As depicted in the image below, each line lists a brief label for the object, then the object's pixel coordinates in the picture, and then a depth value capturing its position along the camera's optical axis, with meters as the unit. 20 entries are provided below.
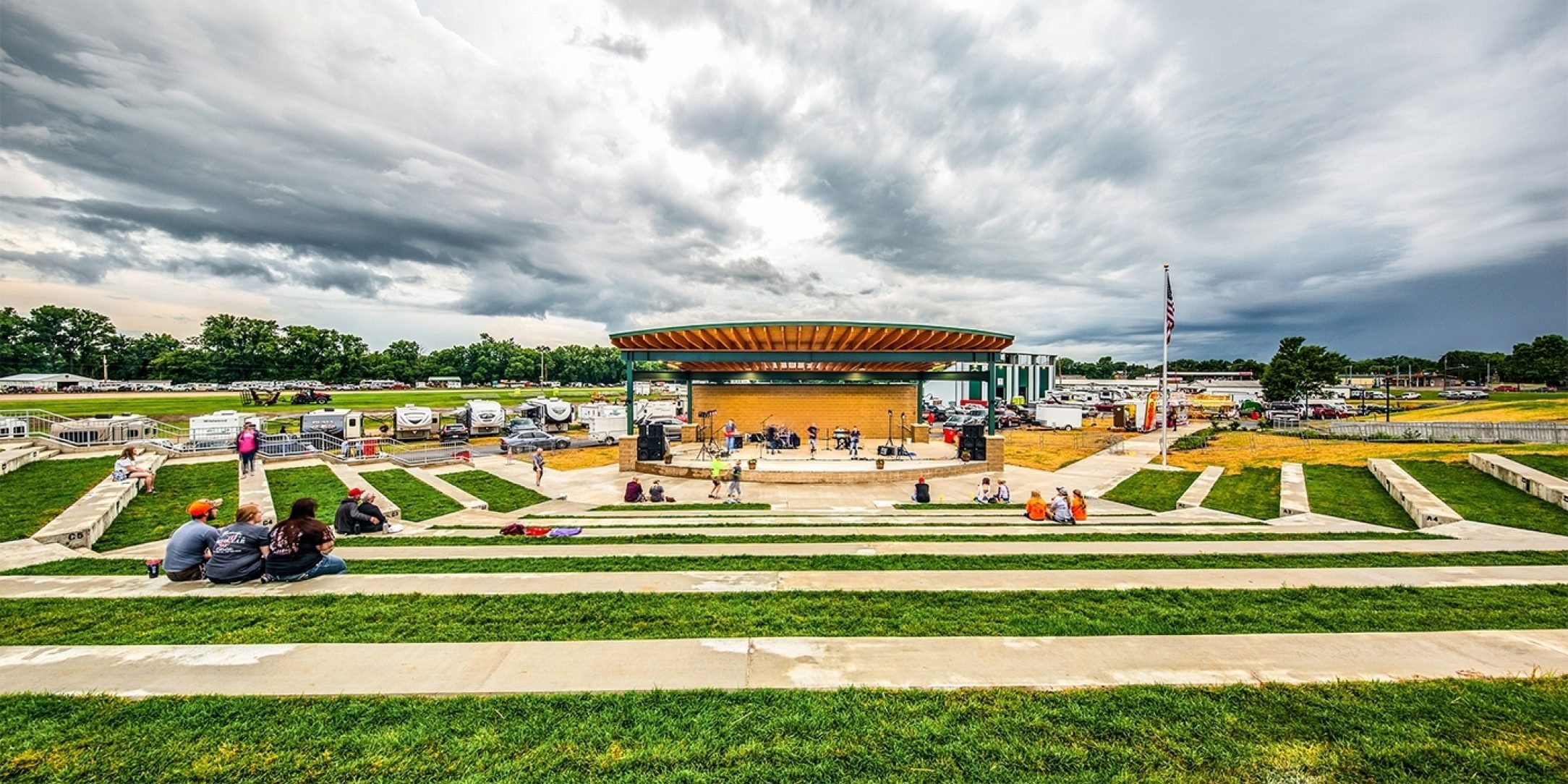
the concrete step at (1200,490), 16.39
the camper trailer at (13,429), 20.31
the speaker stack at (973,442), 24.75
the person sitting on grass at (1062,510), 13.01
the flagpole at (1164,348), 20.83
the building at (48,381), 72.12
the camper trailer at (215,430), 23.17
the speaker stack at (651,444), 24.11
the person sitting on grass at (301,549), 6.98
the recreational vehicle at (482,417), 37.12
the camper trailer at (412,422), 35.25
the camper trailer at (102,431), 21.14
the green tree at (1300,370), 51.41
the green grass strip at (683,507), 15.79
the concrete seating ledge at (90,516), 9.52
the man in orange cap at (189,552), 6.83
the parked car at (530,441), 29.16
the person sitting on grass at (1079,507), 13.20
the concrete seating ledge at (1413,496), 11.56
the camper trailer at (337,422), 29.62
